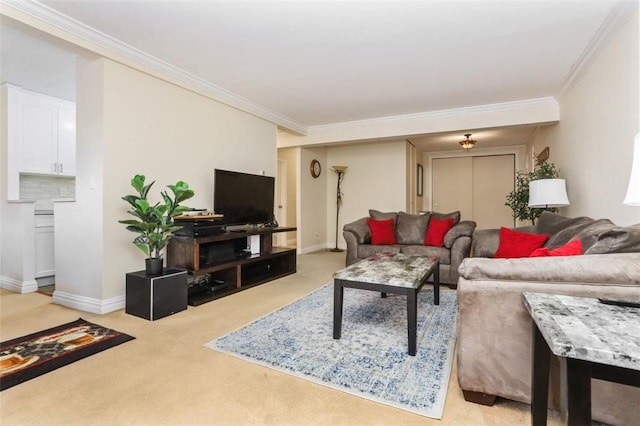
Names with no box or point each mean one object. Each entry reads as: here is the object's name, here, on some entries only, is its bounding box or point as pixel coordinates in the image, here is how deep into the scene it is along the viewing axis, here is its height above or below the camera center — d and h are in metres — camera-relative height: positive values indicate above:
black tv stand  3.12 -0.53
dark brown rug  1.84 -0.89
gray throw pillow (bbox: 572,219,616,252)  1.84 -0.12
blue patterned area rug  1.66 -0.89
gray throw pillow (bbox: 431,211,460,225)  4.37 -0.06
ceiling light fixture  6.45 +1.40
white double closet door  7.66 +0.61
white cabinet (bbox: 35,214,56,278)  3.69 -0.39
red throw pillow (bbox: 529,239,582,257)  1.82 -0.22
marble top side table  0.82 -0.35
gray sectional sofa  1.30 -0.43
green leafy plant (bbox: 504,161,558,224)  4.16 +0.15
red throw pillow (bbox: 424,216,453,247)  4.14 -0.26
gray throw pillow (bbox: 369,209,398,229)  4.79 -0.06
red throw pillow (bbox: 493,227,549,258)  2.95 -0.30
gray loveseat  3.78 -0.38
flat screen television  3.72 +0.18
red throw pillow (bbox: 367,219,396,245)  4.43 -0.28
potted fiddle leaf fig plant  2.73 -0.07
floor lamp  6.77 +0.38
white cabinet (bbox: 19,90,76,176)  3.81 +0.95
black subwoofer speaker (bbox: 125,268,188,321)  2.66 -0.70
